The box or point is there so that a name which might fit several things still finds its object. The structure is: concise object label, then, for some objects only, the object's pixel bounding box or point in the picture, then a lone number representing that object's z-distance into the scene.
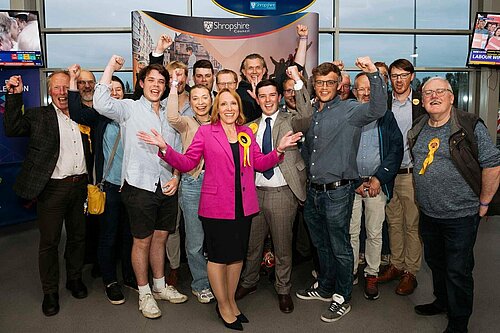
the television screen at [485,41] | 5.79
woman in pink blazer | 2.57
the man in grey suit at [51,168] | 2.88
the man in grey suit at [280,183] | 2.91
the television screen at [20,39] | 5.17
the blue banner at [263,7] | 5.82
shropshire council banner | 5.68
